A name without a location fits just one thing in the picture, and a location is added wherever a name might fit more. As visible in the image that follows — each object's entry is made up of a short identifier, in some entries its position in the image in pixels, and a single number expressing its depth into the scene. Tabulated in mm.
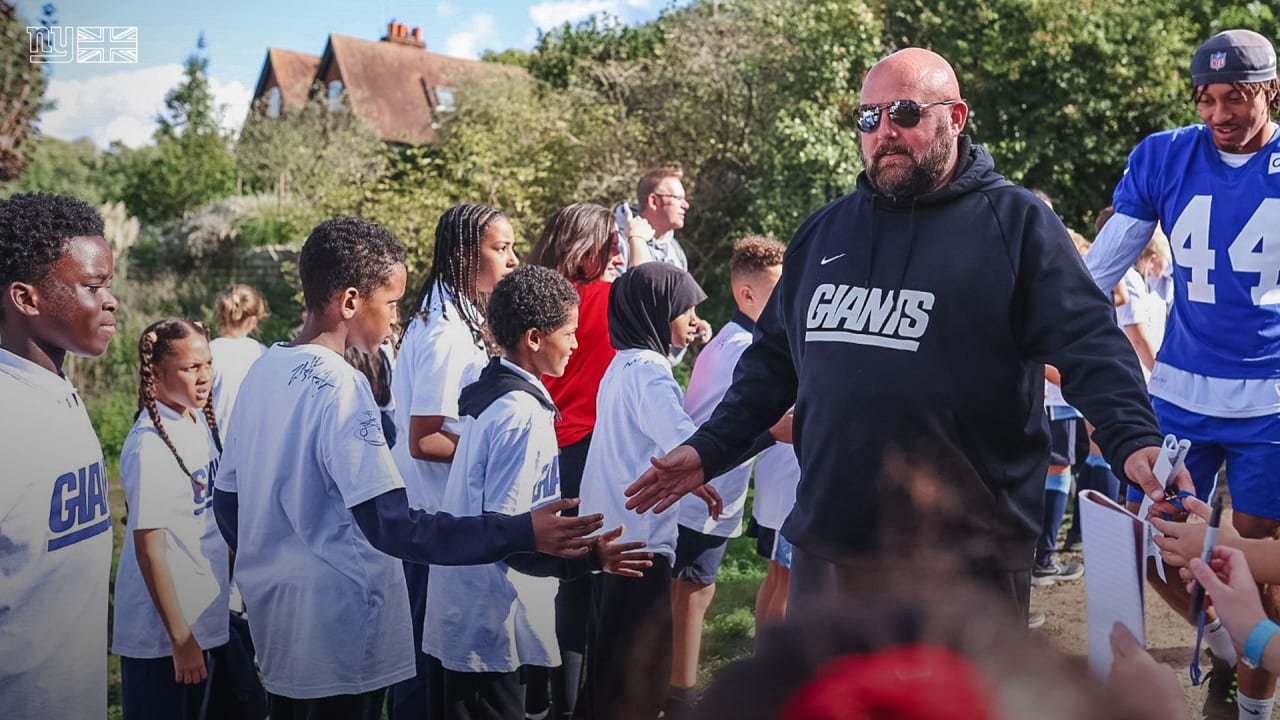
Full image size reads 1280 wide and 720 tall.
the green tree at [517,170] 17062
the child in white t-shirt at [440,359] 4199
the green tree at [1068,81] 13406
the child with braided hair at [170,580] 3824
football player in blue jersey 4113
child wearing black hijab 4168
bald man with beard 2920
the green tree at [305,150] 23656
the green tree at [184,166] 31984
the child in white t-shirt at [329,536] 2893
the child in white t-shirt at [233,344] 5109
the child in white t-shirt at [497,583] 3557
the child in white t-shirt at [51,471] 2646
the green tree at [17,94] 9375
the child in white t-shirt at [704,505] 4777
